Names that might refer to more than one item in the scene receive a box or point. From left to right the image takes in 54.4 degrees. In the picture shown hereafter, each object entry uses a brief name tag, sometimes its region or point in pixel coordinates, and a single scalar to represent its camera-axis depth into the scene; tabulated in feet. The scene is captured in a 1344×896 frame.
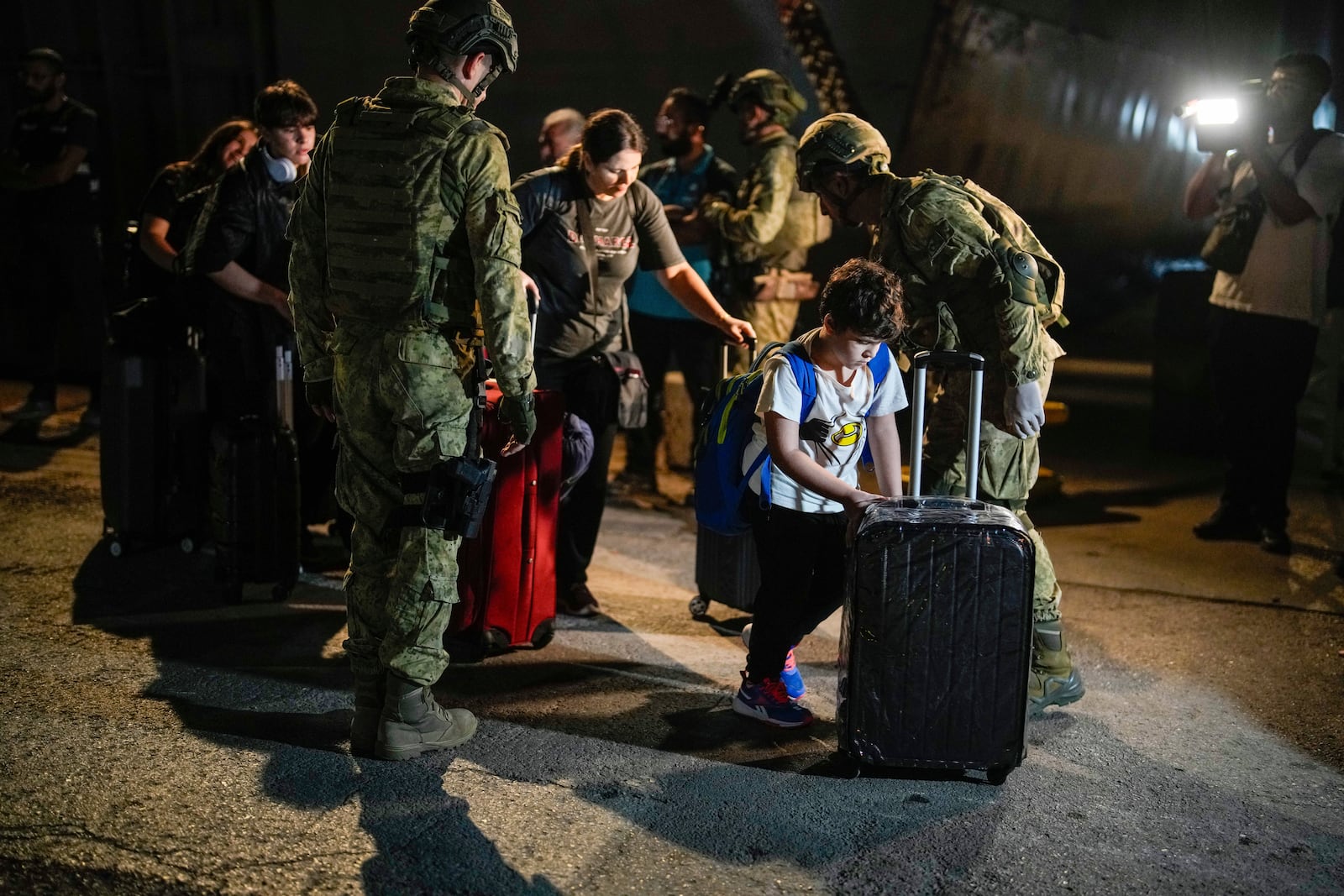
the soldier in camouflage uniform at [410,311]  11.32
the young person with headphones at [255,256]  16.39
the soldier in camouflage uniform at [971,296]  12.59
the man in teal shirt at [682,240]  21.18
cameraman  19.17
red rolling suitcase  14.26
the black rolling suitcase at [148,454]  17.71
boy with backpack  11.64
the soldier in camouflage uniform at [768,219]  20.29
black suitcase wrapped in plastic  11.05
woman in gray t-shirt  15.30
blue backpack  12.46
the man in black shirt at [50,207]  25.48
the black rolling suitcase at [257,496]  16.02
